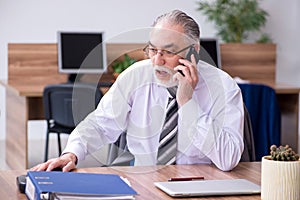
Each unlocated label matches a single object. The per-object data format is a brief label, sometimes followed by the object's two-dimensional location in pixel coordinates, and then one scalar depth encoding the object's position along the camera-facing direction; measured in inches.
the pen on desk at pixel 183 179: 104.4
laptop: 97.1
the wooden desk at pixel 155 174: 98.0
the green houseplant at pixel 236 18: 369.6
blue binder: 87.5
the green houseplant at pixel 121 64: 203.0
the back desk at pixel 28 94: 248.3
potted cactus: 92.3
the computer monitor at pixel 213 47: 285.2
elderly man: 114.7
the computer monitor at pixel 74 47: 270.1
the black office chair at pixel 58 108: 239.6
